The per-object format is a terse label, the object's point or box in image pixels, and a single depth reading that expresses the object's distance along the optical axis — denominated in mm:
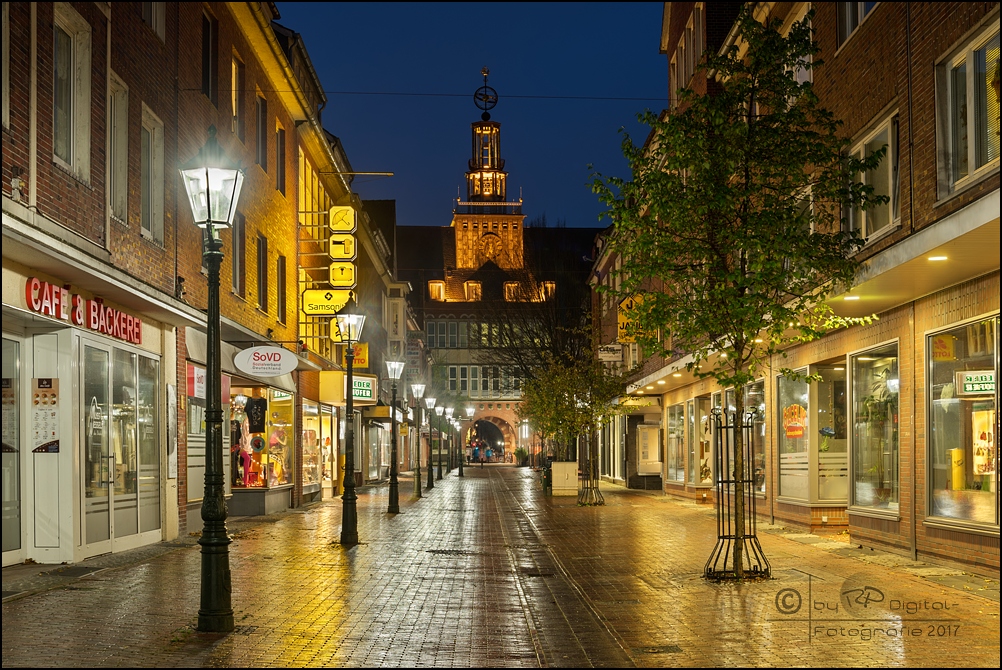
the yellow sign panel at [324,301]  30484
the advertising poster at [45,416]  13758
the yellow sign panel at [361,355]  37228
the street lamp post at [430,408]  42375
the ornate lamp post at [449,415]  64406
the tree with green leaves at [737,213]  12945
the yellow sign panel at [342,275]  30594
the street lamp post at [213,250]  9664
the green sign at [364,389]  35969
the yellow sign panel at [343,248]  31125
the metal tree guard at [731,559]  12992
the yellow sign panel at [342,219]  31875
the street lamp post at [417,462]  35469
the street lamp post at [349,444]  18078
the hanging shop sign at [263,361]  21125
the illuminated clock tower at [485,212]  117188
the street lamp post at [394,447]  26672
